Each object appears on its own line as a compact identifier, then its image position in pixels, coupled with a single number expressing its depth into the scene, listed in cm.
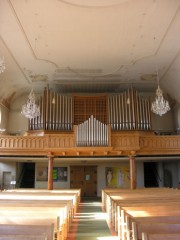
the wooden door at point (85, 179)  1892
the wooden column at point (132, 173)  1445
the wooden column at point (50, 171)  1449
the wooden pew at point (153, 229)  363
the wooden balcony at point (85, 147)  1399
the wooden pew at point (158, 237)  304
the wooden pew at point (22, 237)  308
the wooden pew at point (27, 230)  344
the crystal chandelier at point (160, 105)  1071
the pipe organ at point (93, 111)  1587
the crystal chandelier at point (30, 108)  1144
